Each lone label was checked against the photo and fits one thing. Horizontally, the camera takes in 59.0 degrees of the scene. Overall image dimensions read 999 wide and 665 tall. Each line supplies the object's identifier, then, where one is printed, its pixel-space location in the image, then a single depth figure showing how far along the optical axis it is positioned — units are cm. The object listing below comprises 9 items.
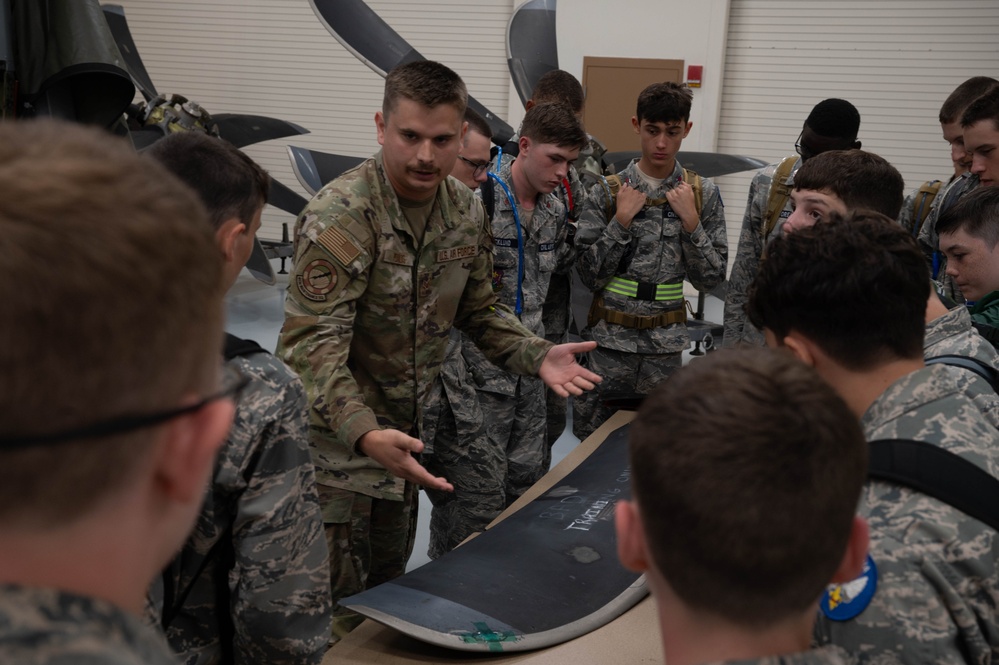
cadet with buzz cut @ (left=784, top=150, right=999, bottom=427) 234
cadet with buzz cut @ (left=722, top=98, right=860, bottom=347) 358
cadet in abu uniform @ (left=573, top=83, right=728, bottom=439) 356
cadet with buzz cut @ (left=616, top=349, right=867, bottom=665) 81
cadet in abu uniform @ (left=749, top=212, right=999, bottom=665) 108
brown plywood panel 753
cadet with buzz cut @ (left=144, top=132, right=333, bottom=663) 137
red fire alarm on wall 748
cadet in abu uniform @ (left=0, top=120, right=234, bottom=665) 53
